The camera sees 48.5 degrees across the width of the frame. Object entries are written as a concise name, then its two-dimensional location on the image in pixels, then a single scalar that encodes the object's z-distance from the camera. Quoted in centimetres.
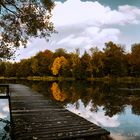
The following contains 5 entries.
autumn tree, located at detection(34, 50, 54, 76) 6444
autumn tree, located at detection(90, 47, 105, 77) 5139
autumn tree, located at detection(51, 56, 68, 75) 5879
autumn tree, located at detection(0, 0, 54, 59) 1073
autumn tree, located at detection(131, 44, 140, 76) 5074
